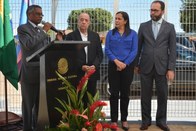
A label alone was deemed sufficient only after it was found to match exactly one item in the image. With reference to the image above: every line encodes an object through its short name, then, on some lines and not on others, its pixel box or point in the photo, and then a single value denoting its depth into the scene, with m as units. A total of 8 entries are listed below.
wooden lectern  3.44
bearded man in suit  5.17
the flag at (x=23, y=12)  5.71
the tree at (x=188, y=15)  5.94
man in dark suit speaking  4.17
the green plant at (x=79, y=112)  3.45
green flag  4.50
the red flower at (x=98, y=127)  3.36
